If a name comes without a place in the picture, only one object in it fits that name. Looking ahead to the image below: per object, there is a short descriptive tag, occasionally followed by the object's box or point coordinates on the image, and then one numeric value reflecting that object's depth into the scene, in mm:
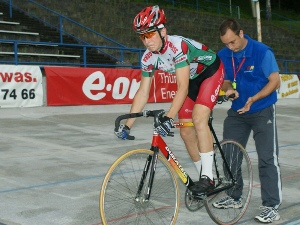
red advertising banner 15520
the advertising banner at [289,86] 24406
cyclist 4961
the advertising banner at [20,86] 14242
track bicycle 4746
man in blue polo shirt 5801
